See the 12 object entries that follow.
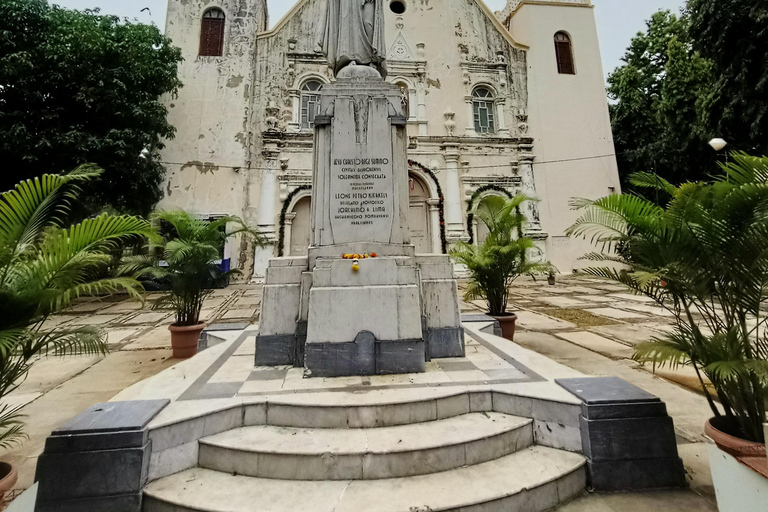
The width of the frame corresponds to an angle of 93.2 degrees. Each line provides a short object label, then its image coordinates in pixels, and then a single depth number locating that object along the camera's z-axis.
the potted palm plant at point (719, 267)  1.86
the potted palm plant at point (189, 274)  4.51
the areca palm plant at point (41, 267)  1.77
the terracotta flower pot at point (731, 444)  1.72
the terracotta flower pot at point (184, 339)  4.59
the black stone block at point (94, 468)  1.84
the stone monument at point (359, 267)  3.13
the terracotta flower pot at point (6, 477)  1.59
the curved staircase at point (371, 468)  1.80
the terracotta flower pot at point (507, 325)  5.05
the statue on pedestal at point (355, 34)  4.09
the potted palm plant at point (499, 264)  4.97
